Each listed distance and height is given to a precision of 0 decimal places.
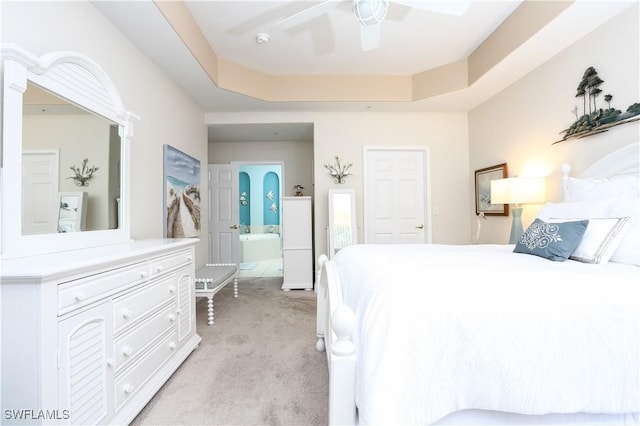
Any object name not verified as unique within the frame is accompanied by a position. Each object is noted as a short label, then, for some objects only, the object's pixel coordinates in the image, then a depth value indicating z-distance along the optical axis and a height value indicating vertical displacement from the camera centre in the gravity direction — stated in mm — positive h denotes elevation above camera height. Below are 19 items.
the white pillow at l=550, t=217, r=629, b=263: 1564 -137
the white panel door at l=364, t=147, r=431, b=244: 4352 +297
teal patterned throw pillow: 1657 -142
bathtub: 7000 -723
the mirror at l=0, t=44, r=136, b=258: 1345 +413
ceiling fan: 1896 +1390
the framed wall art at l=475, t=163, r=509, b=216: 3528 +356
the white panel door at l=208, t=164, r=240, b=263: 5234 -21
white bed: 969 -476
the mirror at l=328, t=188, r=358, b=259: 4125 -22
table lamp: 2773 +209
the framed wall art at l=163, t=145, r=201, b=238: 3047 +290
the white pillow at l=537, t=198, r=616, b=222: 1791 +35
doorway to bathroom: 8547 +515
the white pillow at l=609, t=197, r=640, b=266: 1540 -134
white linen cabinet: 4379 -340
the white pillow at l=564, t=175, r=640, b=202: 1838 +179
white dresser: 1043 -484
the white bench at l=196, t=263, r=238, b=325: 2912 -629
